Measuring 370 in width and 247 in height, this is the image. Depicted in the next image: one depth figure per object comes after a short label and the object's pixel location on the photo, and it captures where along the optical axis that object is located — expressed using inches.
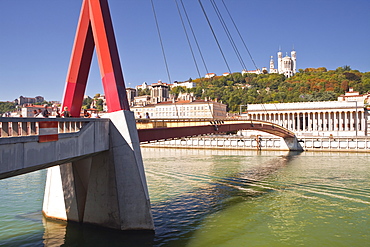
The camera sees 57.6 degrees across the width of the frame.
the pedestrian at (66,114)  455.2
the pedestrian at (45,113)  442.3
